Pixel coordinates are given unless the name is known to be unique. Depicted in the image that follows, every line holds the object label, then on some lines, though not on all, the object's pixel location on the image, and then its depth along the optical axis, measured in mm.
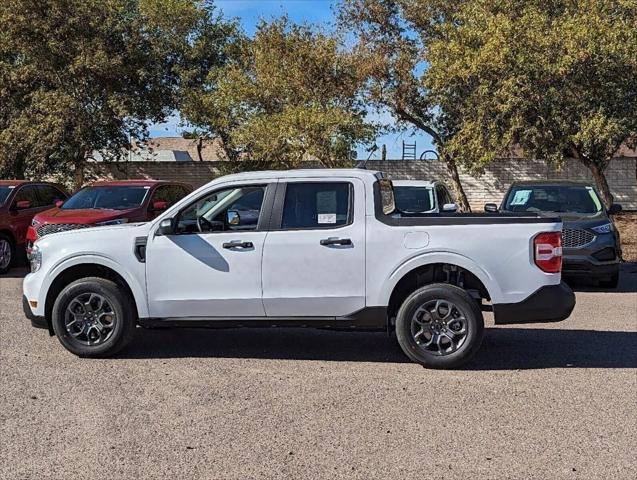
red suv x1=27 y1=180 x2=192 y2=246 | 11273
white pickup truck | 6312
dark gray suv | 11062
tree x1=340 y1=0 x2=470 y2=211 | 20670
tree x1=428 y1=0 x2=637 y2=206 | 16125
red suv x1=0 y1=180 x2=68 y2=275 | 13320
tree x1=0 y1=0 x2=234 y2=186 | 20234
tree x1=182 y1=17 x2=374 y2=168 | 18500
